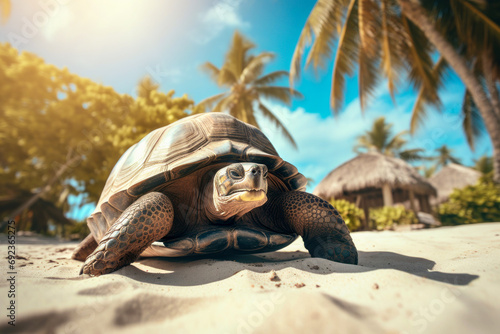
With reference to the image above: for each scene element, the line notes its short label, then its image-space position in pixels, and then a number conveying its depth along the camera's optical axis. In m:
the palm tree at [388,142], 23.77
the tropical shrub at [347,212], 6.84
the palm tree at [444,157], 34.64
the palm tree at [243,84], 17.70
